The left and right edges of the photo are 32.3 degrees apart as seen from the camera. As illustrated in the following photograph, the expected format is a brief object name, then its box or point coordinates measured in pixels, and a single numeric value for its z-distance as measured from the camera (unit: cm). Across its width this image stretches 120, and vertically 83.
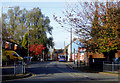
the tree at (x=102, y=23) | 2314
